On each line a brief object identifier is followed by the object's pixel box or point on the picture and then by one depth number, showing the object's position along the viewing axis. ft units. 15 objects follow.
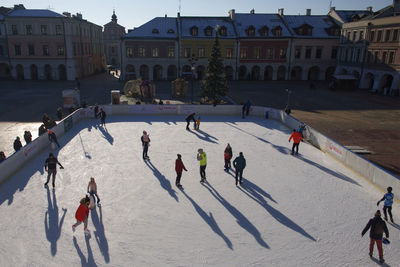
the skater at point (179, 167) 41.19
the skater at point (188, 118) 71.51
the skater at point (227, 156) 46.57
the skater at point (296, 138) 55.11
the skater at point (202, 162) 42.47
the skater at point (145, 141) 51.42
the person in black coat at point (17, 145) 50.08
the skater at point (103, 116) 74.18
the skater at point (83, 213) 31.01
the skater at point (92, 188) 36.19
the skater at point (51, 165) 40.57
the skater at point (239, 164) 41.81
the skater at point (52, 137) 55.52
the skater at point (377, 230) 27.43
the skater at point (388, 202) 33.88
